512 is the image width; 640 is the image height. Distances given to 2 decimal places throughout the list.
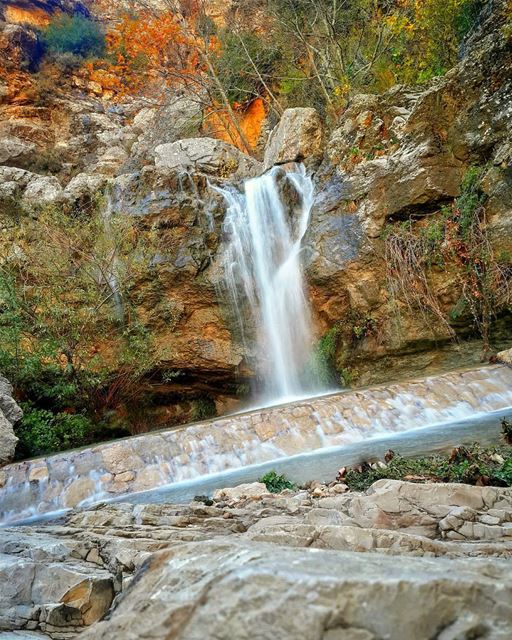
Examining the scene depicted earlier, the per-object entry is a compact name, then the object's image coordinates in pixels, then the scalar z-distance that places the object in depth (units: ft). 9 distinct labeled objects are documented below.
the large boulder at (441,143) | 30.25
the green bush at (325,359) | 35.78
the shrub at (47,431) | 29.04
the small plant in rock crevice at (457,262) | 29.60
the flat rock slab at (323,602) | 2.96
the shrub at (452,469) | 11.84
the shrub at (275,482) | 15.17
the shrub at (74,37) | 80.59
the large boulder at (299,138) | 44.39
